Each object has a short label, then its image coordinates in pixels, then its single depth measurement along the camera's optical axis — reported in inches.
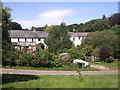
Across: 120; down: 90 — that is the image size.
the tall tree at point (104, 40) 1316.4
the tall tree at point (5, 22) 471.1
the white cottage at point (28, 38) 2139.8
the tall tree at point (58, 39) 1523.1
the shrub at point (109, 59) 1270.9
